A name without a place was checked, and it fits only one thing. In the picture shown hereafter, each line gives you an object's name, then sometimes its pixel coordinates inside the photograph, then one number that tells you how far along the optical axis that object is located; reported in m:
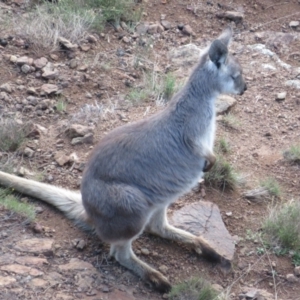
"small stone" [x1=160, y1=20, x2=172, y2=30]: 16.27
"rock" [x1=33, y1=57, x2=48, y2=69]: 13.93
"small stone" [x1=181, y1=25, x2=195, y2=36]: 16.22
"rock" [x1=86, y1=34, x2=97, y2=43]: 15.03
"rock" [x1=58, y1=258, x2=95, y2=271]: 9.66
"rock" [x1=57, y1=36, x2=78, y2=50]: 14.56
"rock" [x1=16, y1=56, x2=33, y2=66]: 13.80
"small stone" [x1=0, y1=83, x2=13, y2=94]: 13.18
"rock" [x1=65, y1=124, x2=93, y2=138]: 12.22
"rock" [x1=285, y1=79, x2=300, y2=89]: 14.79
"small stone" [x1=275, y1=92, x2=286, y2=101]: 14.49
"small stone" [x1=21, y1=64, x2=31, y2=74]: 13.70
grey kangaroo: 9.64
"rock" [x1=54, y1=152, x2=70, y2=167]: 11.70
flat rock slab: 10.90
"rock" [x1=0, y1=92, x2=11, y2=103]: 12.98
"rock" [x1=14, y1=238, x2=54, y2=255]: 9.75
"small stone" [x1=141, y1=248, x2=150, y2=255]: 10.62
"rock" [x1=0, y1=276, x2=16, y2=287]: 8.95
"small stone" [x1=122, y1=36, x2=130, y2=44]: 15.41
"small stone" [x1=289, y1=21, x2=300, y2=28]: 16.83
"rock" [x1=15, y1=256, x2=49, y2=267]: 9.46
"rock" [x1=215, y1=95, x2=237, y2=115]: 13.71
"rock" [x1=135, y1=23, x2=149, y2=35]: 15.82
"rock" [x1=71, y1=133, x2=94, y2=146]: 12.16
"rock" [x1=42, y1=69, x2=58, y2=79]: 13.72
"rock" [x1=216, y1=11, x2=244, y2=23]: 16.80
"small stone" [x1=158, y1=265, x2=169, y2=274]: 10.37
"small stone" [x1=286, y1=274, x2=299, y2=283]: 10.40
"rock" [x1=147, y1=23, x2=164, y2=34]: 15.98
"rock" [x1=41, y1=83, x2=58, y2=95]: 13.35
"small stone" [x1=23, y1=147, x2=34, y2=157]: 11.83
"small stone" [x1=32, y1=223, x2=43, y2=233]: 10.17
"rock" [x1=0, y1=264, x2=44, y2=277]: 9.23
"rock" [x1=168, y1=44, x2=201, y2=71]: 15.04
